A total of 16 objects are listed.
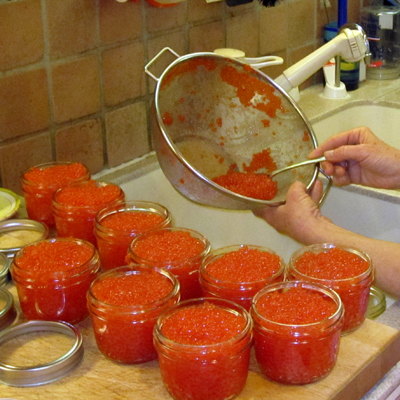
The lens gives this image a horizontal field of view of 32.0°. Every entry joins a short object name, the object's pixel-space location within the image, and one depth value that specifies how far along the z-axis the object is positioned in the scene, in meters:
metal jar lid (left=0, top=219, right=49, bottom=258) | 1.02
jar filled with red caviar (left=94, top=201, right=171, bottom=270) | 0.94
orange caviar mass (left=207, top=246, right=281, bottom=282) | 0.81
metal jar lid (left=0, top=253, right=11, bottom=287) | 0.93
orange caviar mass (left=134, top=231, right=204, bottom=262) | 0.87
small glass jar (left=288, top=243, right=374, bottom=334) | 0.80
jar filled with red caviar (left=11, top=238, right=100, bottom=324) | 0.83
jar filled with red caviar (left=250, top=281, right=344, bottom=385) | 0.71
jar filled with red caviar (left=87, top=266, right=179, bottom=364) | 0.75
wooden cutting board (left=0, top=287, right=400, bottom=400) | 0.72
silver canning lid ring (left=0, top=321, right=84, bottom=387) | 0.73
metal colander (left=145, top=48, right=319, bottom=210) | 1.20
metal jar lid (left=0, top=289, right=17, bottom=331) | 0.84
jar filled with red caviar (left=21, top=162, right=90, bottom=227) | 1.07
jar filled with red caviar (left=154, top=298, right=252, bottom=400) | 0.68
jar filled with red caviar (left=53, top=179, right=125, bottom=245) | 1.00
